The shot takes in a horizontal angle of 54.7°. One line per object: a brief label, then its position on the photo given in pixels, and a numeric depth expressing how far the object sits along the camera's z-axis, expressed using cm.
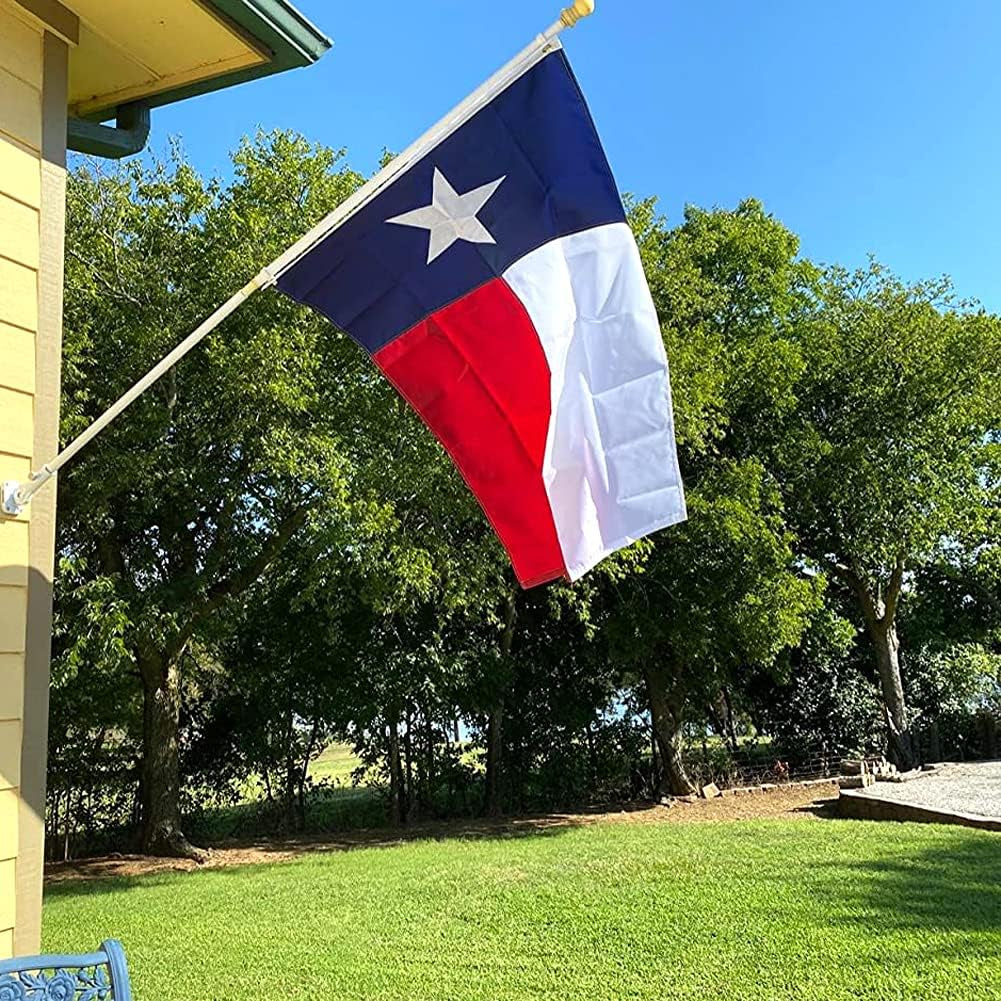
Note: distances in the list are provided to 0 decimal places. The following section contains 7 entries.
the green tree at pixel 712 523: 1556
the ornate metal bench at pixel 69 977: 254
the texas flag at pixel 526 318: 354
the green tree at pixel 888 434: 1941
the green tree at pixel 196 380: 1064
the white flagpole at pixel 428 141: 337
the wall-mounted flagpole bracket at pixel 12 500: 300
